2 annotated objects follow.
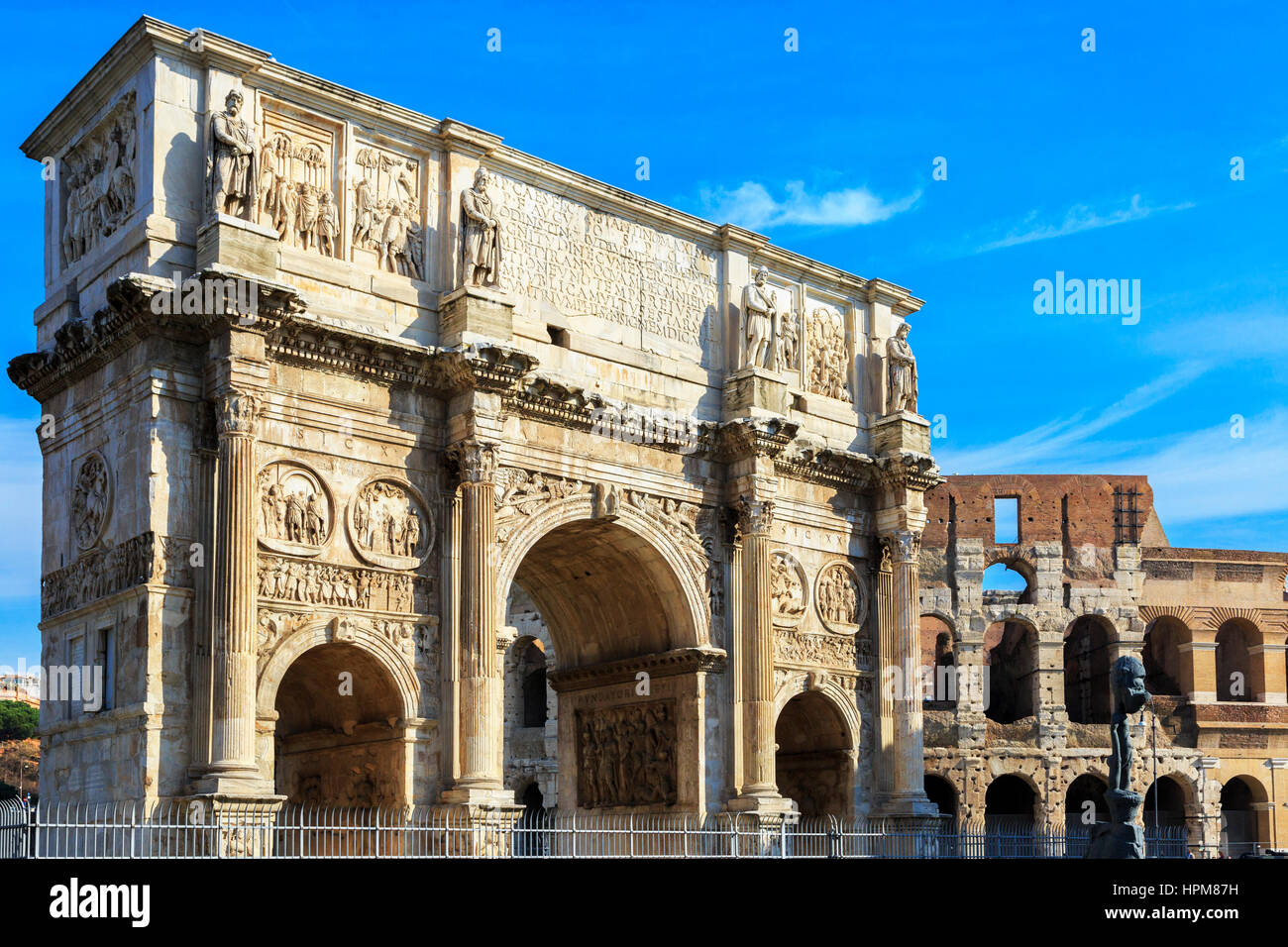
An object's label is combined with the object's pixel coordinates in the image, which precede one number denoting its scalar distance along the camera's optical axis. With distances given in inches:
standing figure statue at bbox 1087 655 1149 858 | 663.8
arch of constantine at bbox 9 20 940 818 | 717.3
